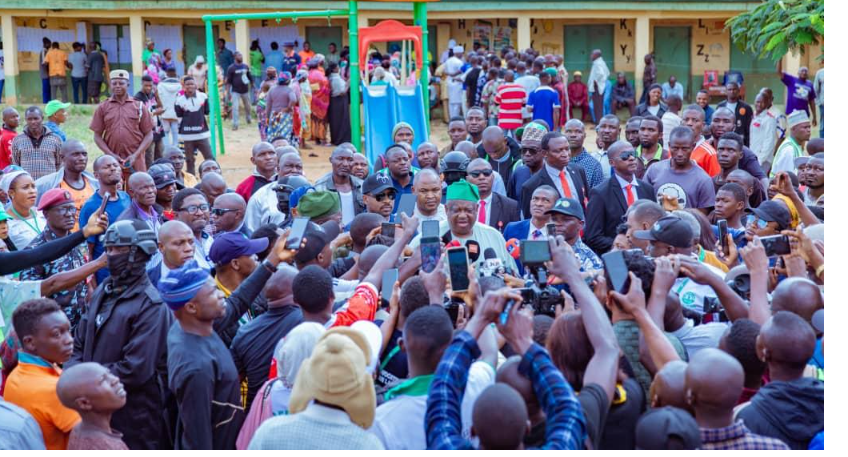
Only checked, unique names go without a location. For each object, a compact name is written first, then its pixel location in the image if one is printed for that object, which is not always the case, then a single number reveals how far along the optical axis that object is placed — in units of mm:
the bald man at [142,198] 7188
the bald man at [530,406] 3471
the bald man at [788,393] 3775
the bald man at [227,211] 7129
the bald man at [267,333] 4953
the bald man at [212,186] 8414
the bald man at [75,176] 8453
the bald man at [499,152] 9914
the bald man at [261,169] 9117
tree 10656
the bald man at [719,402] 3492
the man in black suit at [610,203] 7824
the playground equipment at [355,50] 15195
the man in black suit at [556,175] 8336
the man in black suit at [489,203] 7879
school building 25078
